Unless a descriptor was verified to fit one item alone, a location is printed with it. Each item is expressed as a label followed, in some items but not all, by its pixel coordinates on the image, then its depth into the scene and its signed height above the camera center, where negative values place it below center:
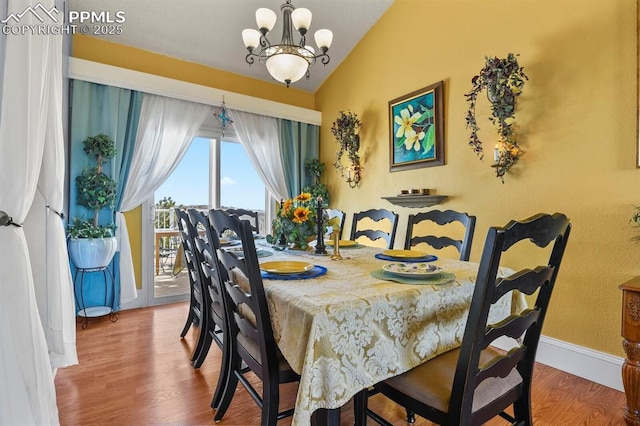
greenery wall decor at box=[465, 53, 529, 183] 2.30 +0.85
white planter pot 2.80 -0.34
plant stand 2.94 -0.87
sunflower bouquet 1.97 -0.05
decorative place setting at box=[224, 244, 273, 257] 1.93 -0.24
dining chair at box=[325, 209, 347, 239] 2.65 -0.01
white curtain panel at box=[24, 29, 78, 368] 1.71 -0.17
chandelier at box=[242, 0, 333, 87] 2.11 +1.17
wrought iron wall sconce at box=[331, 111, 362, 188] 3.87 +0.88
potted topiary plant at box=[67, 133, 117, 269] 2.82 -0.02
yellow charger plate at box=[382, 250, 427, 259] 1.79 -0.23
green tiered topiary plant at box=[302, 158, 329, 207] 4.32 +0.50
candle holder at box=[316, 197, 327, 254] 1.93 -0.13
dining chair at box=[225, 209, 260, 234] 3.09 -0.01
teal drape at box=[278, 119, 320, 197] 4.32 +0.84
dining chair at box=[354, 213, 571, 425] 0.91 -0.48
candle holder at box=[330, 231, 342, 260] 1.80 -0.19
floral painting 2.99 +0.82
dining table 0.98 -0.38
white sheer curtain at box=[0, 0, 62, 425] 1.24 -0.18
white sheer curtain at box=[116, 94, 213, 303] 3.24 +0.68
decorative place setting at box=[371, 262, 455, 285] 1.29 -0.26
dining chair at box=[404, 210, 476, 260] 1.91 -0.11
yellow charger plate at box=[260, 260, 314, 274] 1.37 -0.24
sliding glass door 3.53 +0.16
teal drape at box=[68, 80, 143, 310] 3.03 +0.79
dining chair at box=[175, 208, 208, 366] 2.06 -0.51
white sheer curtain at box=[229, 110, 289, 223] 3.99 +0.85
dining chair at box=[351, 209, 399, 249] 2.36 -0.07
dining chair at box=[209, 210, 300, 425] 1.17 -0.46
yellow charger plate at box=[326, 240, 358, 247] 2.24 -0.21
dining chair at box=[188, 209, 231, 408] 1.51 -0.46
